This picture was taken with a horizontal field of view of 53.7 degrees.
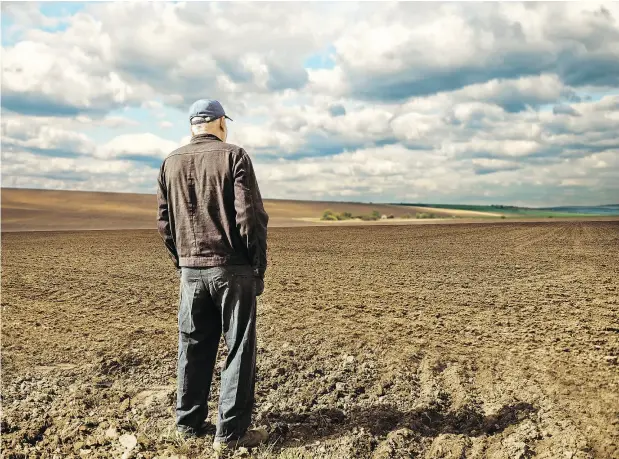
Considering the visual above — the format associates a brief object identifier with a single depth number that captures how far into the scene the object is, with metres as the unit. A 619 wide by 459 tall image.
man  4.00
